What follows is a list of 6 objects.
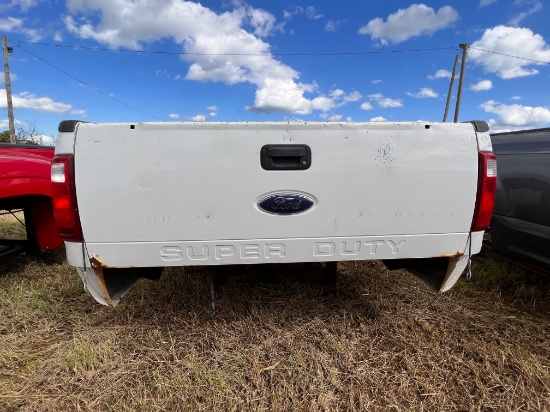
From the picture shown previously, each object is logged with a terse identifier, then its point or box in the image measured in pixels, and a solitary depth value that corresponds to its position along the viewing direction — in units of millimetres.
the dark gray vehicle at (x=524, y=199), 2715
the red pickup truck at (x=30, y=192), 3062
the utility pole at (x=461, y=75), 21250
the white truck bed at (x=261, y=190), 1796
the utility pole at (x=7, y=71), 16316
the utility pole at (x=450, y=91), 22597
